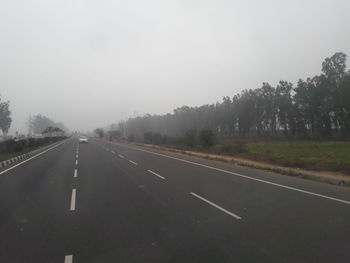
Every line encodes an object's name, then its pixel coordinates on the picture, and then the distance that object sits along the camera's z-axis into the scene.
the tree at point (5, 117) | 84.50
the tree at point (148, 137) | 52.54
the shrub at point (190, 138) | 34.34
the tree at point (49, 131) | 82.51
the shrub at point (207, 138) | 30.22
